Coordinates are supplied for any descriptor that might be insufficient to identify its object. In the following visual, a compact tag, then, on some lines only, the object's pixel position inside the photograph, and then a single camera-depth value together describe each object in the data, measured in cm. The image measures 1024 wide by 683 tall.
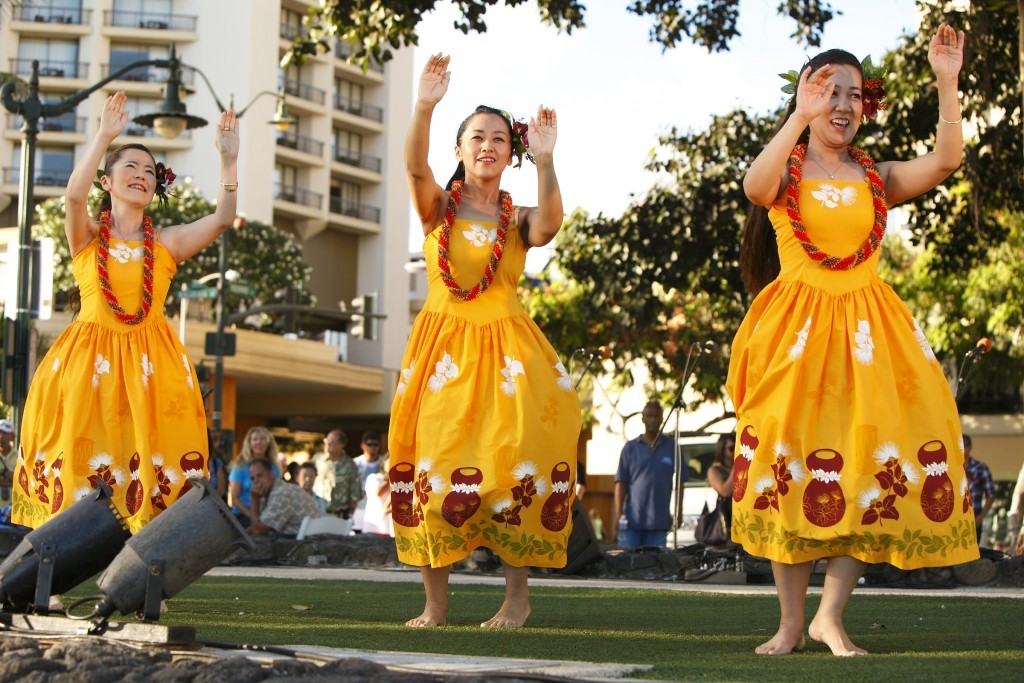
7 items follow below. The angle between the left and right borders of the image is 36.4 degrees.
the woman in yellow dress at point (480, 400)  574
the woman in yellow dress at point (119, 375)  639
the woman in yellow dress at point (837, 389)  473
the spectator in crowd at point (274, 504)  1281
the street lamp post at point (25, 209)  1277
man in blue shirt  1241
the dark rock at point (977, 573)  988
